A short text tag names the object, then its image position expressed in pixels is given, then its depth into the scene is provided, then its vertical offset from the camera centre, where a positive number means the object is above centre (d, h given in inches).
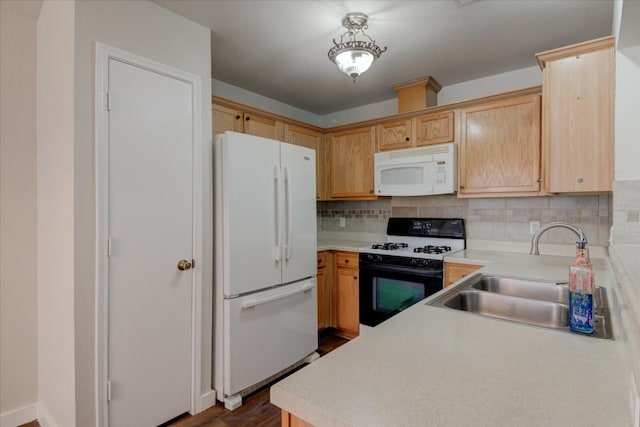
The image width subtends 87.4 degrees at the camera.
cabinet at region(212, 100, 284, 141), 103.9 +29.7
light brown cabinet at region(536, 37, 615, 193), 78.3 +23.2
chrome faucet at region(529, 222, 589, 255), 56.8 -3.7
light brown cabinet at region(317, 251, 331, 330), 124.9 -29.8
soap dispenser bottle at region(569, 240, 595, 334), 37.8 -9.8
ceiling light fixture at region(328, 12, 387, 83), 75.8 +36.3
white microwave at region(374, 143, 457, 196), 111.8 +14.1
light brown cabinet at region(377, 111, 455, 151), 114.4 +28.7
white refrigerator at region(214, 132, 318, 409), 83.6 -13.5
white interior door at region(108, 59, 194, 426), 68.1 -7.5
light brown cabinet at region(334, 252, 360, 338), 123.2 -31.7
